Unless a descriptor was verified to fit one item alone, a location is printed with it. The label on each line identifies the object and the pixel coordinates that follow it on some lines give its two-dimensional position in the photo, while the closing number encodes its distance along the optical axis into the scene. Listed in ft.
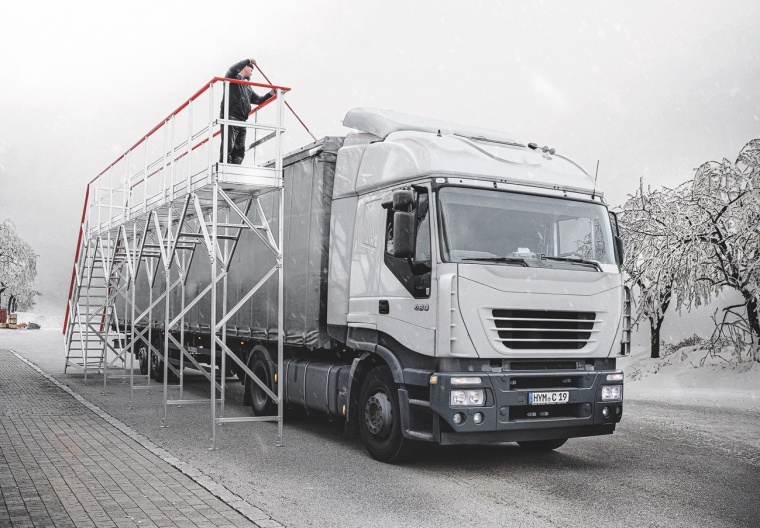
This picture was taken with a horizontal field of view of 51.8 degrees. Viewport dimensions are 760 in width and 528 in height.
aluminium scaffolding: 31.40
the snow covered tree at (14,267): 215.92
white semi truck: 24.88
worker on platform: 34.53
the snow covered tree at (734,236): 59.62
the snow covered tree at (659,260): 66.08
